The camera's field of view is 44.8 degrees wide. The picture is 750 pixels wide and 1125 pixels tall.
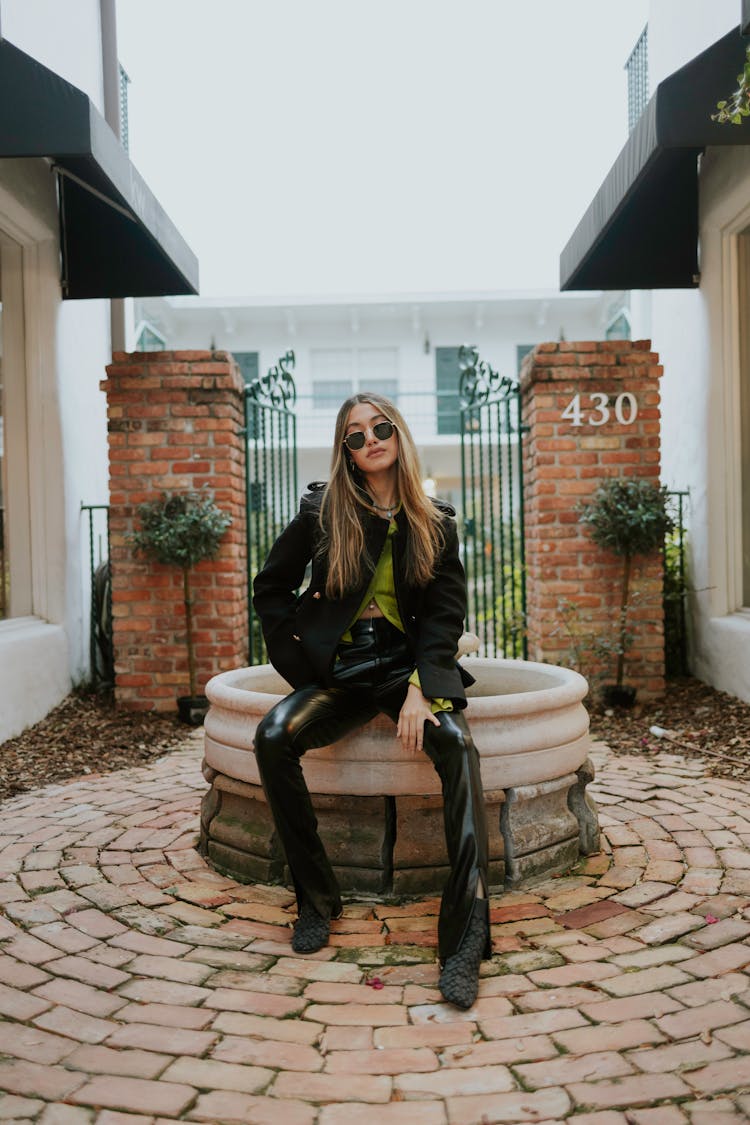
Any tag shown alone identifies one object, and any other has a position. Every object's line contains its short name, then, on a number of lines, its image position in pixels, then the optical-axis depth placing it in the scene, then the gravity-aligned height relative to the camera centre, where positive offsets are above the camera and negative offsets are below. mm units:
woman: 2783 -258
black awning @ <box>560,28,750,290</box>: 4715 +2196
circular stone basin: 3047 -871
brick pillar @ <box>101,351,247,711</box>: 6258 +385
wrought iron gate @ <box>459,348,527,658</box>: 6680 +152
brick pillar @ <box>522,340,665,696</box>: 6281 +533
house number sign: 6320 +926
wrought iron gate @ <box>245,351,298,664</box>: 6789 +889
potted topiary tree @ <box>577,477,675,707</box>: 6016 +117
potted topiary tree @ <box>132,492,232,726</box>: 5980 +113
